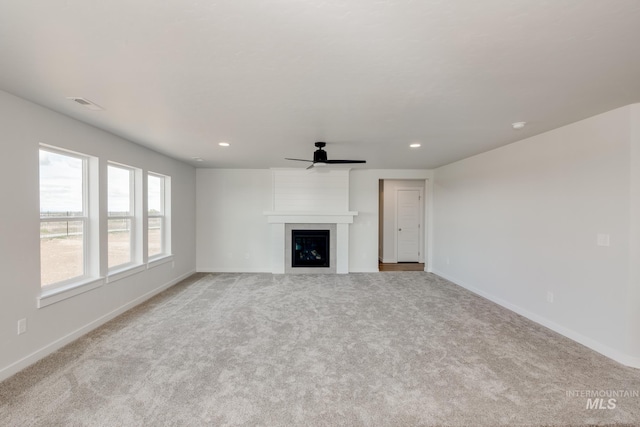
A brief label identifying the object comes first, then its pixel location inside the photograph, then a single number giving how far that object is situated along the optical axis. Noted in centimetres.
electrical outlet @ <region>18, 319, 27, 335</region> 226
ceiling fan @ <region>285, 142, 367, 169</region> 353
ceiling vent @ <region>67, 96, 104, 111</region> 225
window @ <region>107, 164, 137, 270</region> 352
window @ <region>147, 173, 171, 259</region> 445
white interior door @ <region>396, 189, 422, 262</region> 705
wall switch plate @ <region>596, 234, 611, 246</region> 255
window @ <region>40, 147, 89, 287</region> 261
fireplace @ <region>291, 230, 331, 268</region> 589
